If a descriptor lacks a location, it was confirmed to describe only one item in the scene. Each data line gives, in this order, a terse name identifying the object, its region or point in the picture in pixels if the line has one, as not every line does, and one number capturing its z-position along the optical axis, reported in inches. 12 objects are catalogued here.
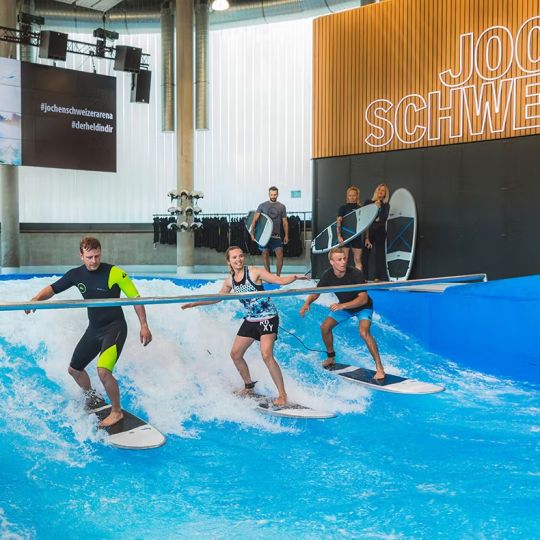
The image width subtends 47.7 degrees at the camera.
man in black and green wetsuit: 174.7
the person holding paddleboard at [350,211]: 354.0
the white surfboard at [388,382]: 223.5
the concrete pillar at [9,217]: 565.9
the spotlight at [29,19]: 538.6
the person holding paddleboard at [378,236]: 354.7
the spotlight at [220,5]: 483.5
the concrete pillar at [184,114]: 546.0
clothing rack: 565.6
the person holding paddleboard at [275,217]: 375.2
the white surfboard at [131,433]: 164.1
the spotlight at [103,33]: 539.2
